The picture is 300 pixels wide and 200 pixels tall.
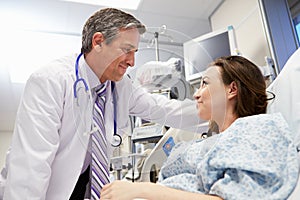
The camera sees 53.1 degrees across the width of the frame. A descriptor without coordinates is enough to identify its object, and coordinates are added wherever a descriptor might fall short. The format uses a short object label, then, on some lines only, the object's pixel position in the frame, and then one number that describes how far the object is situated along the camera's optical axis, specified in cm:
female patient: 77
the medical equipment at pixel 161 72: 105
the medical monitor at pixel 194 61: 105
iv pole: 104
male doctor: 104
